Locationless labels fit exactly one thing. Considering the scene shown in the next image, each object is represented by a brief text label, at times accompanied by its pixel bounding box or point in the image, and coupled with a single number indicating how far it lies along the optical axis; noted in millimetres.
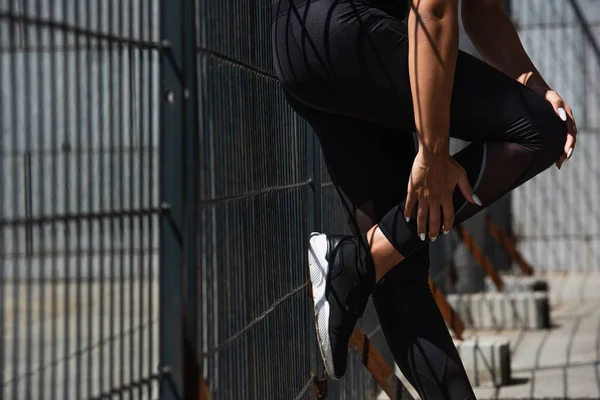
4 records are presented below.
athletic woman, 3761
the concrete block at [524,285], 11387
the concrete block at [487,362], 7486
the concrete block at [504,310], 10042
